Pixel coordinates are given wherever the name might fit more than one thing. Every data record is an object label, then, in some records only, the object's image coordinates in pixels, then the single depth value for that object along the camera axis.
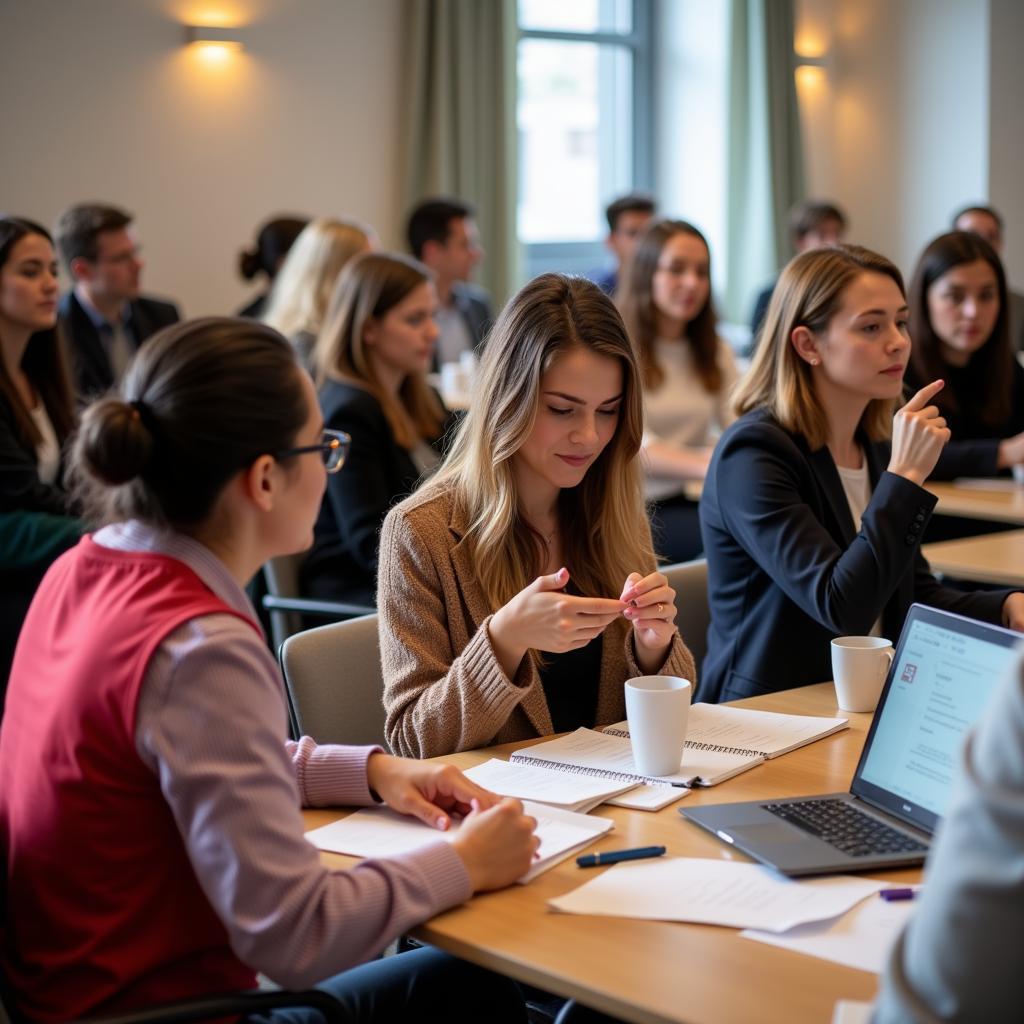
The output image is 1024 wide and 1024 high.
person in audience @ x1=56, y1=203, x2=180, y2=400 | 4.91
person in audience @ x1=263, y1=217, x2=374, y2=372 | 4.68
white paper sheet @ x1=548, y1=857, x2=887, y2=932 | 1.31
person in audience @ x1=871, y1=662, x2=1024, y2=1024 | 0.81
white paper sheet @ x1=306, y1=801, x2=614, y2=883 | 1.47
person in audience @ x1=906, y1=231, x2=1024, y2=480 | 3.71
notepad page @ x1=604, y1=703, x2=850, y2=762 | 1.80
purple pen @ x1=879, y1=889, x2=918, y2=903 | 1.35
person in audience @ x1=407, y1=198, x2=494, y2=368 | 6.08
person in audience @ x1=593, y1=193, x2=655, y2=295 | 6.51
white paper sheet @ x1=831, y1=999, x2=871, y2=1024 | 1.10
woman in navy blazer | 2.19
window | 7.64
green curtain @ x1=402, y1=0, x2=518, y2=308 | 6.58
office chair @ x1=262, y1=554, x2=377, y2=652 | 3.07
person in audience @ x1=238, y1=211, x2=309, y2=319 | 5.74
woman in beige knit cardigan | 1.86
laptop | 1.42
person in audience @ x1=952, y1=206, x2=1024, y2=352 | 6.58
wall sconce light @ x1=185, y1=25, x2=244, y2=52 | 5.96
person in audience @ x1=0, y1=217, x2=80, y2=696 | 3.46
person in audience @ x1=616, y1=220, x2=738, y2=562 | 4.41
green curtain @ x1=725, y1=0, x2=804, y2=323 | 7.91
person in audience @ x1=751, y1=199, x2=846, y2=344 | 7.20
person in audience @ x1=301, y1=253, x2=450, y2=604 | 3.46
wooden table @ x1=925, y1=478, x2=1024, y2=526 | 3.36
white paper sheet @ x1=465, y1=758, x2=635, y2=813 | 1.61
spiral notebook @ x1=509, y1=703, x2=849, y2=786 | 1.71
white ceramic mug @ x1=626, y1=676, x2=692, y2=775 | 1.66
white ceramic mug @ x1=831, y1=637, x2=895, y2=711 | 1.94
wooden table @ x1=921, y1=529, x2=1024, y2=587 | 2.80
